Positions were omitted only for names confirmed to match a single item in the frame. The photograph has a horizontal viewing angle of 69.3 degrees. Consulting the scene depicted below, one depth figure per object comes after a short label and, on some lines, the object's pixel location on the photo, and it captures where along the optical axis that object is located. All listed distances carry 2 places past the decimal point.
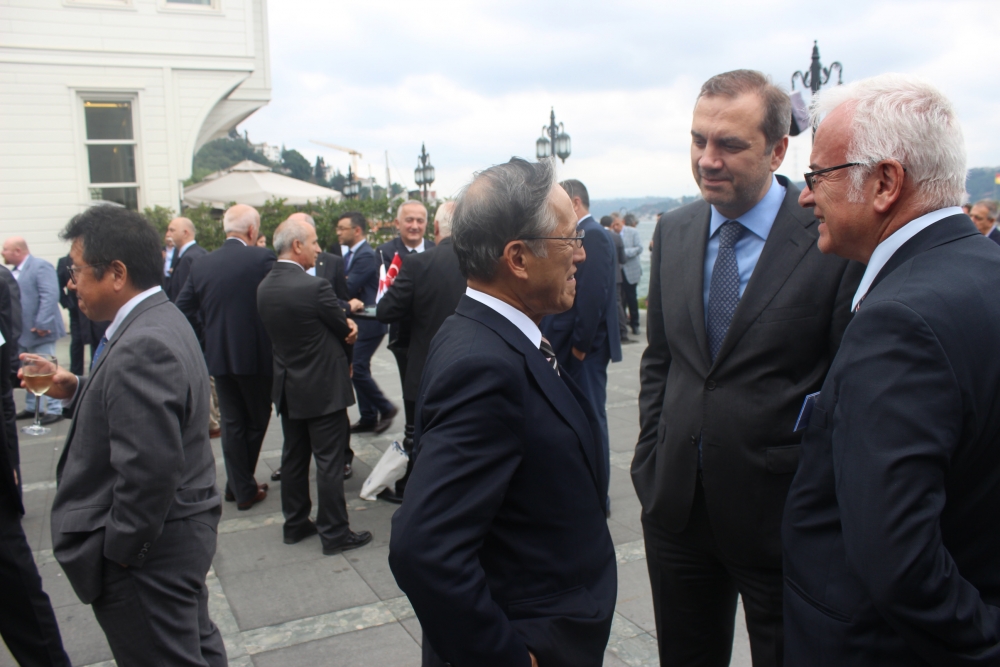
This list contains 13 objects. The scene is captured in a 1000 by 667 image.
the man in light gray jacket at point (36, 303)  7.93
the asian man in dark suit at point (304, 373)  4.55
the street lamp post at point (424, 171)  23.84
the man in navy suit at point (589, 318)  4.75
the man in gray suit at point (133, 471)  2.24
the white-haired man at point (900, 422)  1.28
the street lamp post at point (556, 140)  15.01
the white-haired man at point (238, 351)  5.18
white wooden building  12.56
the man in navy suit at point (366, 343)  7.04
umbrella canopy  14.45
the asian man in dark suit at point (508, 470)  1.42
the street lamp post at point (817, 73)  9.52
